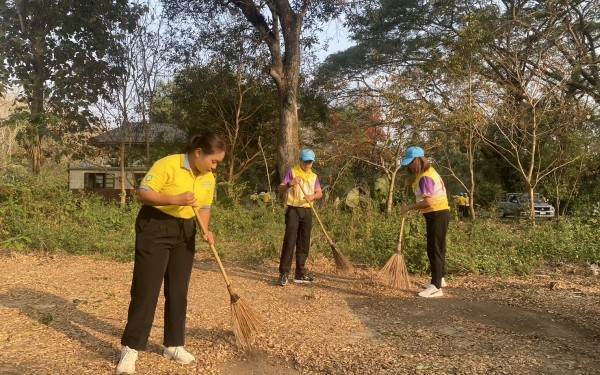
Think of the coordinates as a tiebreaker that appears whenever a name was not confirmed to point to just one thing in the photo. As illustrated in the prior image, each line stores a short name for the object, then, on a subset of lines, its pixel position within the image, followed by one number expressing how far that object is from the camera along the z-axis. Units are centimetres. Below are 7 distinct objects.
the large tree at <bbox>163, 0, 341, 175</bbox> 1330
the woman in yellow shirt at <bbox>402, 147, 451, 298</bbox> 542
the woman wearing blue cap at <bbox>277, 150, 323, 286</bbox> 618
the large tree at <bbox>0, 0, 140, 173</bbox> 1456
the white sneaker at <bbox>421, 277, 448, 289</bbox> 567
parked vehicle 1428
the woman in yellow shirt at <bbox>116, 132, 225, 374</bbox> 329
